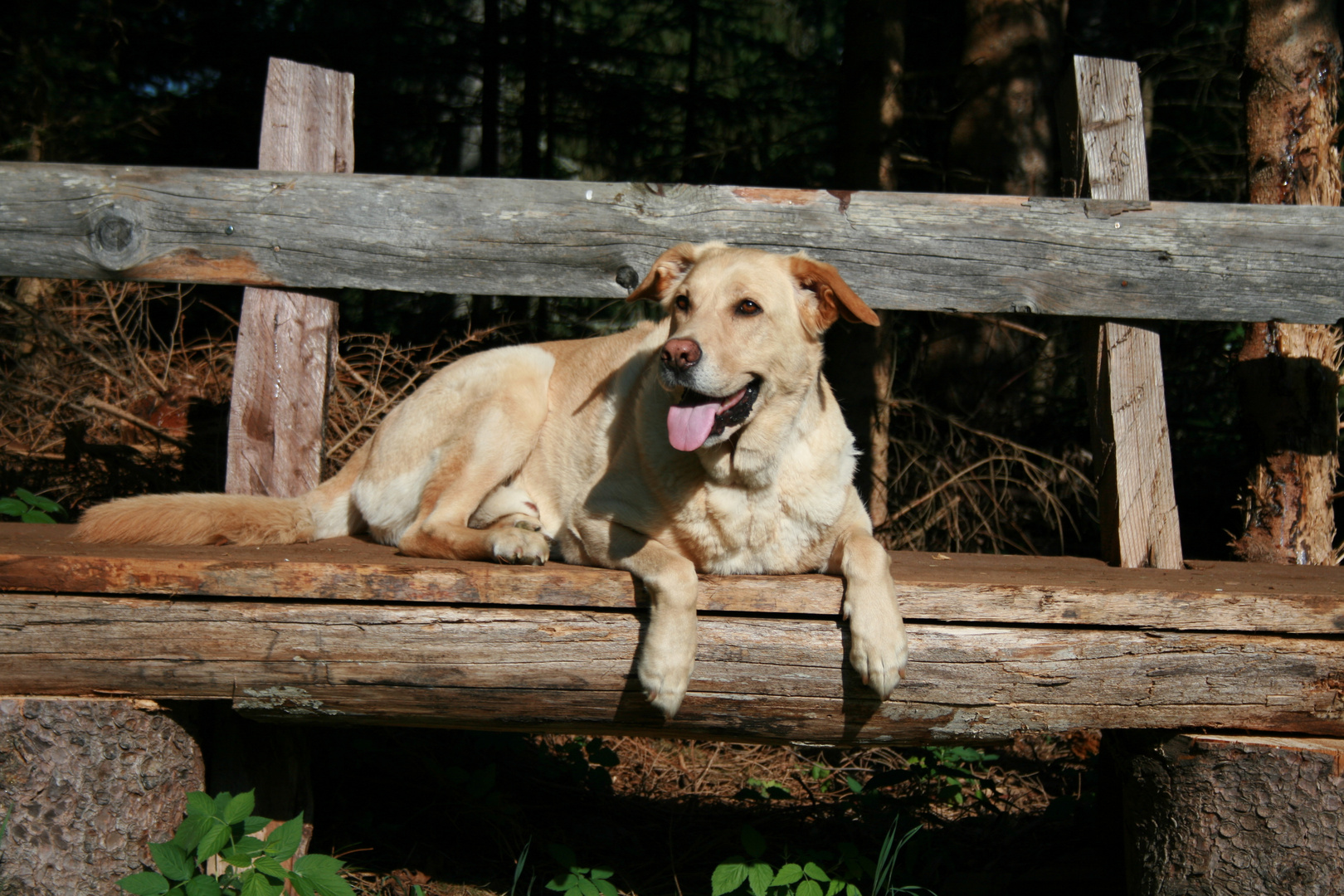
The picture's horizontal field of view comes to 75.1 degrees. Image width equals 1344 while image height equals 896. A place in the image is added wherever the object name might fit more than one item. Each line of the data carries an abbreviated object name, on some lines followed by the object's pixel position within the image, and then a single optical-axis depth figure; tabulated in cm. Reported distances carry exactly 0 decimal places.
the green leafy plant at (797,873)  237
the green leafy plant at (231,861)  207
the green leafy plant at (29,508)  321
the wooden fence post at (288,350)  293
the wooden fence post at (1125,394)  282
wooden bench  225
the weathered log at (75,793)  228
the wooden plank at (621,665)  225
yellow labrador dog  229
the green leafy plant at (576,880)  258
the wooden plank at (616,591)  224
